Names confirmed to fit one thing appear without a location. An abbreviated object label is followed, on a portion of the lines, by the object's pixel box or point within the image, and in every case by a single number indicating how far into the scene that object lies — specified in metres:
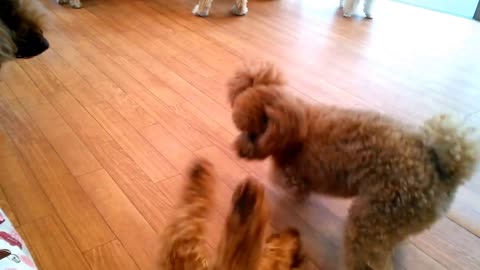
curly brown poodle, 1.04
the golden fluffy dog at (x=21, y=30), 1.32
